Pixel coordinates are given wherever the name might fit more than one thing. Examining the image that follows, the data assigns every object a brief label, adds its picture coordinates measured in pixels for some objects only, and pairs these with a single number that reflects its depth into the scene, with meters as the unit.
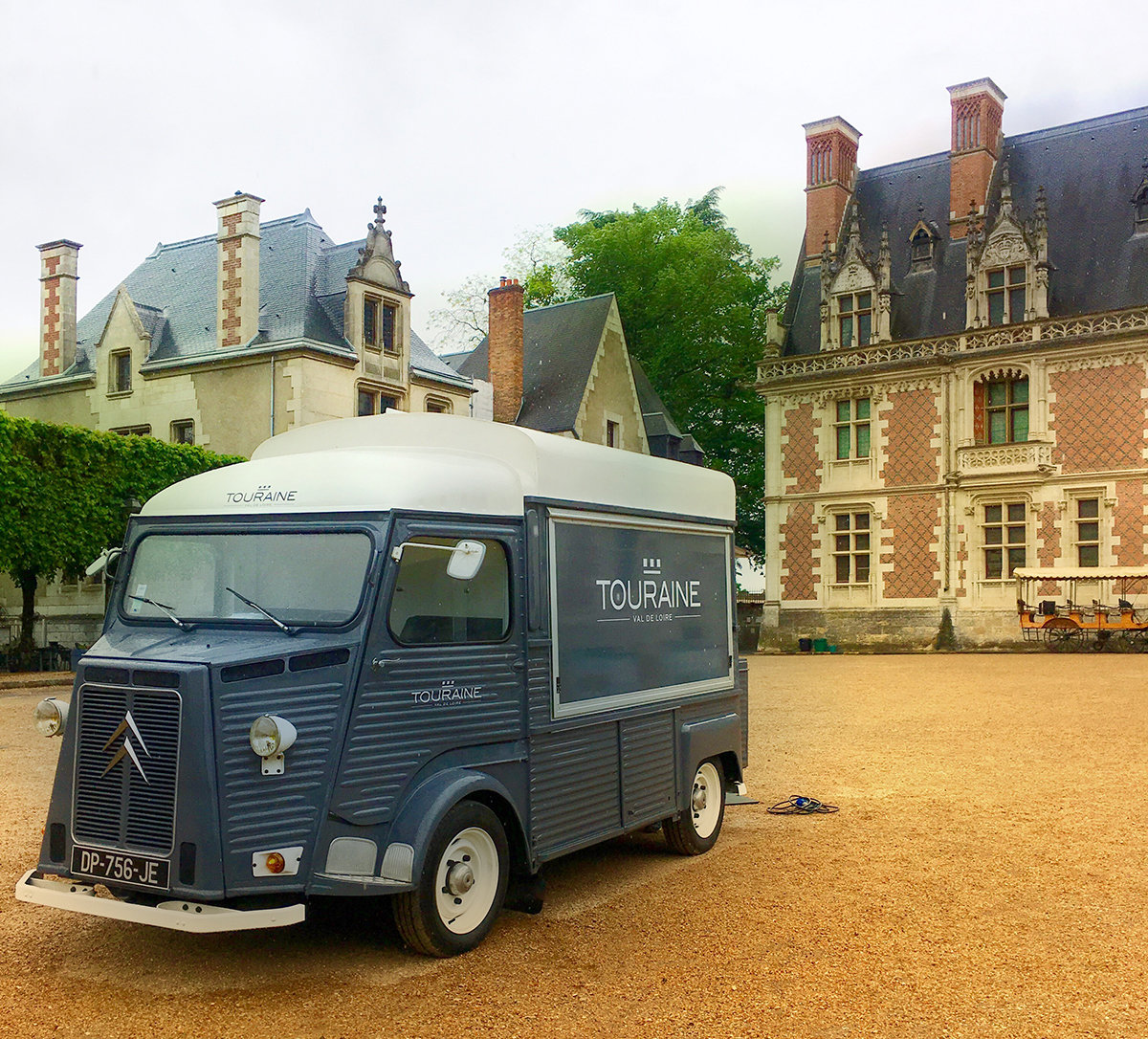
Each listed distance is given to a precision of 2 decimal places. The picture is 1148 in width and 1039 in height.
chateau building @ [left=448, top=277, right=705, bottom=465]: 38.47
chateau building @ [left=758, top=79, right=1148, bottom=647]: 32.31
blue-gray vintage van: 5.41
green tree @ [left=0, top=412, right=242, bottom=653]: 24.00
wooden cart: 30.25
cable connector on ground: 9.98
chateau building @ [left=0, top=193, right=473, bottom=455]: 30.34
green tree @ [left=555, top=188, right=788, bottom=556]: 43.19
